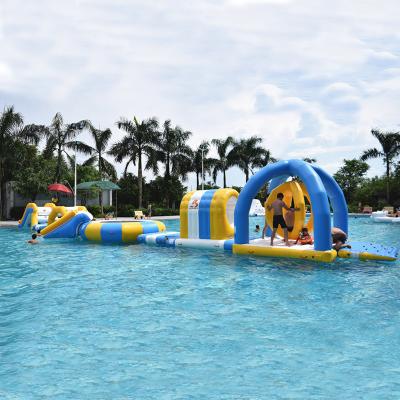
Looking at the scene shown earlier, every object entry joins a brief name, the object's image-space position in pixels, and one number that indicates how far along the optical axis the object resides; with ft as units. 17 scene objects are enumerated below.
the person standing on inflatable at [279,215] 37.17
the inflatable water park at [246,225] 32.53
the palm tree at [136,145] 118.01
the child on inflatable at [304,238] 37.27
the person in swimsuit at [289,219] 39.68
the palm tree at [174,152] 125.80
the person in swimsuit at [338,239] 33.96
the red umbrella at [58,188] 94.05
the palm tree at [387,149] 127.24
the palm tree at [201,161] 137.59
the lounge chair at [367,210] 120.88
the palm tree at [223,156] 140.46
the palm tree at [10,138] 95.96
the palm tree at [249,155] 140.87
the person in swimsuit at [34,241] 50.42
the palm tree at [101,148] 116.57
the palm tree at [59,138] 106.01
